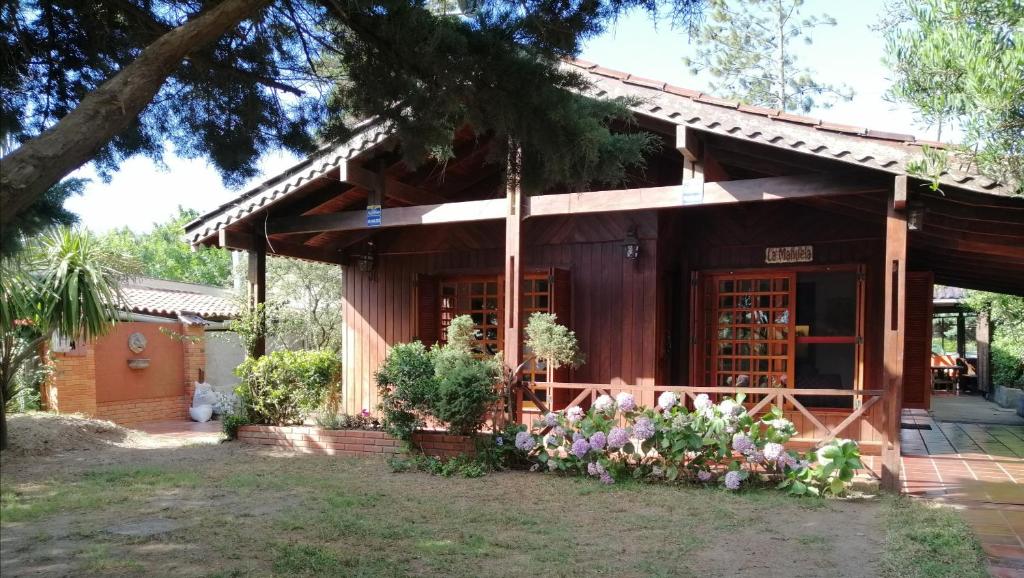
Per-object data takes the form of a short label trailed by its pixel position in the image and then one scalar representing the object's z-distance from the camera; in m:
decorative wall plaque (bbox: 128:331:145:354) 13.57
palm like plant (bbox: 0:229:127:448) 8.82
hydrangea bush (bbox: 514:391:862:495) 6.50
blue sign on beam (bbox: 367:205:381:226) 8.77
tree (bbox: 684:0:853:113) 25.06
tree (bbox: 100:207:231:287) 44.84
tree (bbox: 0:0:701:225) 4.15
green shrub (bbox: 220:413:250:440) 9.59
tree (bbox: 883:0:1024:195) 4.21
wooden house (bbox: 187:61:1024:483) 7.50
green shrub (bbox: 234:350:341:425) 9.39
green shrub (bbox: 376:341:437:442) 7.83
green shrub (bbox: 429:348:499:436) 7.53
